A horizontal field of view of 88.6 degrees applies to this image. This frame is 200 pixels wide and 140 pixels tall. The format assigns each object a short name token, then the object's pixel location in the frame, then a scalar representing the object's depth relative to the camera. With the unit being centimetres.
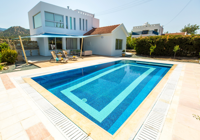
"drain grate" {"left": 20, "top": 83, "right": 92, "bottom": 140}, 237
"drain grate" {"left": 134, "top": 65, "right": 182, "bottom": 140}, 237
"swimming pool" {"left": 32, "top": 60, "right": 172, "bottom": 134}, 378
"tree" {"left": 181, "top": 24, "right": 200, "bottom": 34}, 4938
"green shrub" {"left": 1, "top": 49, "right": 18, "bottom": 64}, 952
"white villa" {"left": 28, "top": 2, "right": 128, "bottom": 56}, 1465
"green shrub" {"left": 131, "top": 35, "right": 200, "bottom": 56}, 1376
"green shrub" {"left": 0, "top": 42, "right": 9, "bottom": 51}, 1126
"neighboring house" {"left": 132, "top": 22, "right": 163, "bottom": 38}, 4323
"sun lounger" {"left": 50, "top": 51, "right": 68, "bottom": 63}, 1102
